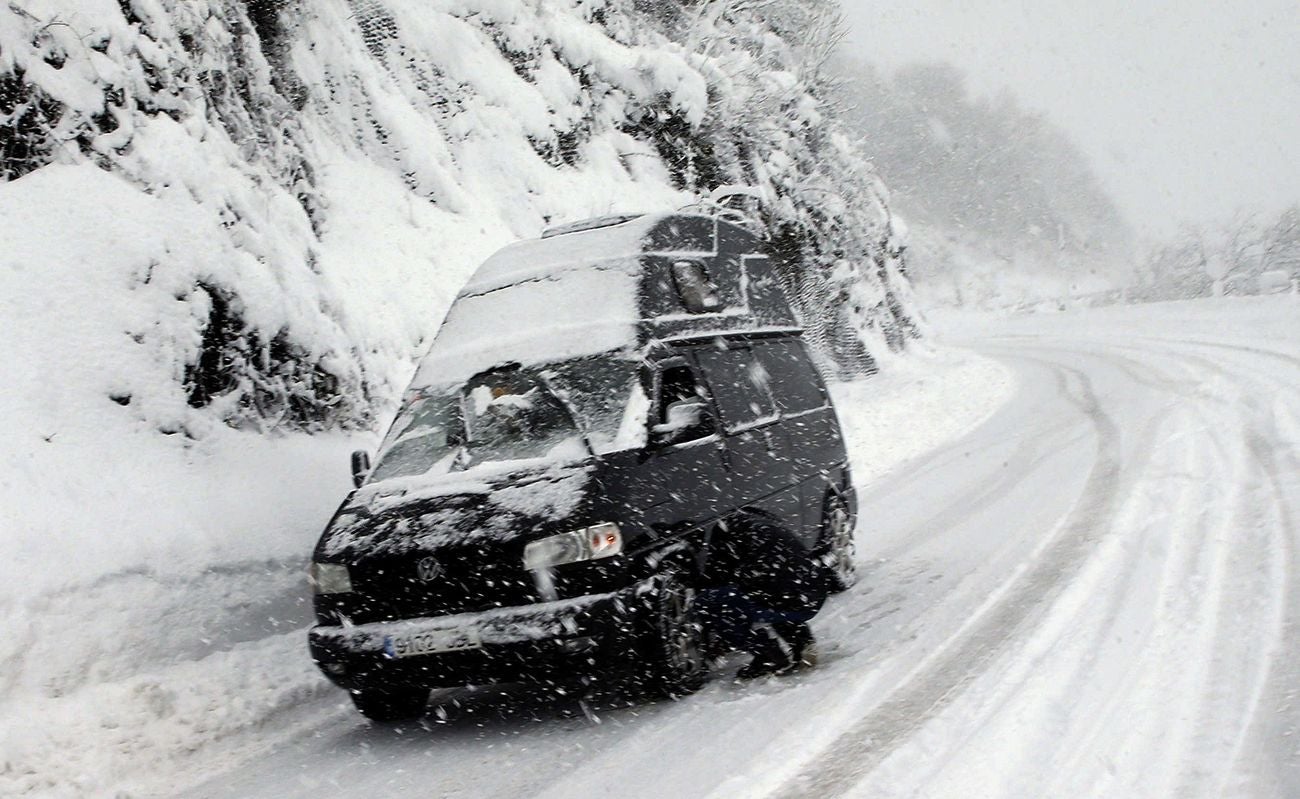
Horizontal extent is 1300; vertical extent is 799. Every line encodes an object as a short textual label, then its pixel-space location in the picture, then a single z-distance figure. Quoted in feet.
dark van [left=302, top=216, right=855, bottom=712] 16.19
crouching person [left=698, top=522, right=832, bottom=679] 18.60
